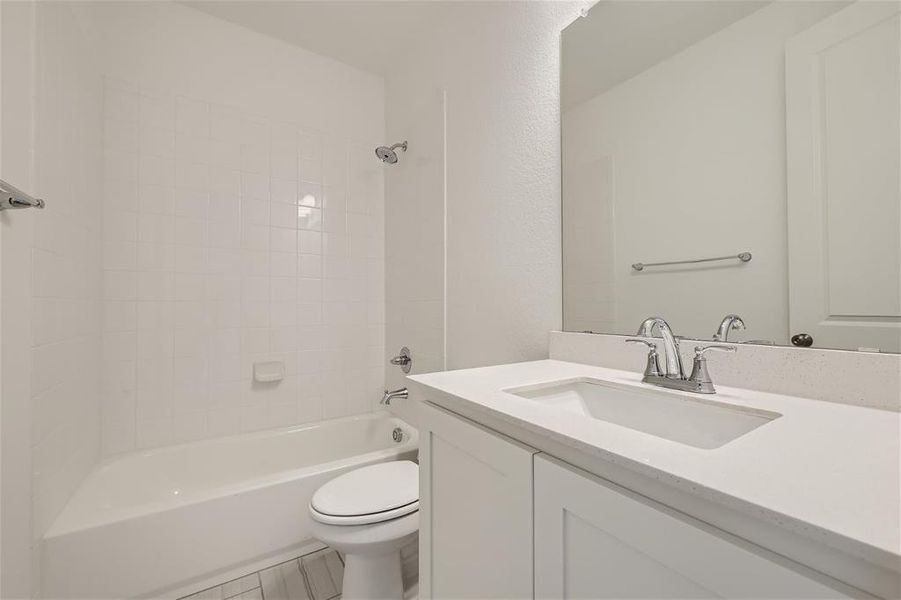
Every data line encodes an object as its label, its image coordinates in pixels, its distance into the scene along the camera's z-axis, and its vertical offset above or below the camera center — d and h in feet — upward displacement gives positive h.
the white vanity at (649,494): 1.07 -0.77
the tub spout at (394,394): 5.05 -1.34
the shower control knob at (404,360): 6.45 -1.02
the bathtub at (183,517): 3.73 -2.56
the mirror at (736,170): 2.17 +1.01
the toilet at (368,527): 3.70 -2.32
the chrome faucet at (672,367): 2.54 -0.47
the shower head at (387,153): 6.29 +2.61
